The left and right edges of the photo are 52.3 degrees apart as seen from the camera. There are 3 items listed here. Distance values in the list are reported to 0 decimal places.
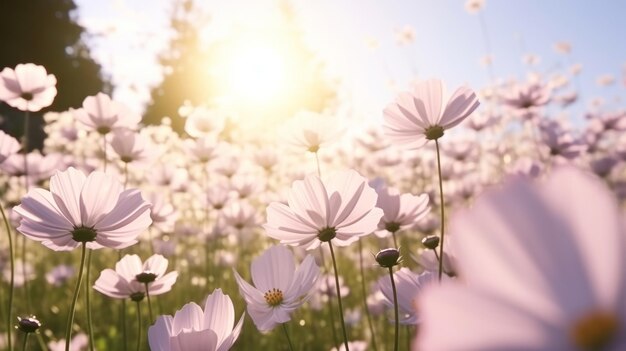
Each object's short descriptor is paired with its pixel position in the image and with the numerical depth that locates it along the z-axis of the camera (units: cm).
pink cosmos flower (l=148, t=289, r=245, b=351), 82
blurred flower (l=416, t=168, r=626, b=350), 30
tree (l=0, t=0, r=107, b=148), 1698
